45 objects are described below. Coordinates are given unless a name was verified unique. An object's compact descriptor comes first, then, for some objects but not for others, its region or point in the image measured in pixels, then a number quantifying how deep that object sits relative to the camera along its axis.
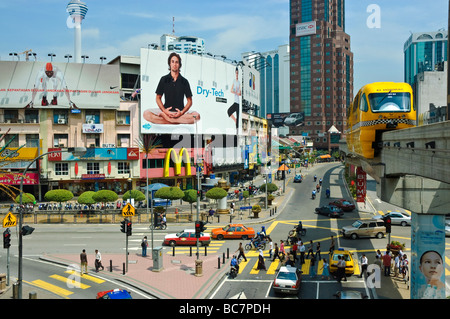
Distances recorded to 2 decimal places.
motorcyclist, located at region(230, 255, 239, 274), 24.03
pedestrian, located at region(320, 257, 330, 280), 23.45
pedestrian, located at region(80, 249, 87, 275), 24.03
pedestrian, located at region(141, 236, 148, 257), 28.72
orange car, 34.53
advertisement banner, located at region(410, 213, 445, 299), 18.16
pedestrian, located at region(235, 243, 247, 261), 27.32
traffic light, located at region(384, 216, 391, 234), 24.86
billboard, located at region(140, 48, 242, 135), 66.50
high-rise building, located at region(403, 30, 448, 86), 88.31
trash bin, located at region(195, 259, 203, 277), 23.73
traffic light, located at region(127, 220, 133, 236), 26.25
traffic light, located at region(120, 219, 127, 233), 26.48
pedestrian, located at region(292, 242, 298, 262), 27.14
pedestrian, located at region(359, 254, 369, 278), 23.45
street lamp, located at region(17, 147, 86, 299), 18.21
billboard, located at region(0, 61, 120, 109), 58.53
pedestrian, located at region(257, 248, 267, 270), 25.70
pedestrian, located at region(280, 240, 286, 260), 28.05
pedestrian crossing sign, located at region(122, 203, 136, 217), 28.01
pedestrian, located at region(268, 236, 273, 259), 28.69
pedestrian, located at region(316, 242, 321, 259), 27.25
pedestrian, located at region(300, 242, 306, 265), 26.66
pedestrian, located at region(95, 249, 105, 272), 24.84
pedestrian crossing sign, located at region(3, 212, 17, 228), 22.58
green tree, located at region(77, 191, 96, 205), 42.19
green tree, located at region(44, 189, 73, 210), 43.72
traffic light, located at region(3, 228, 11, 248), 21.73
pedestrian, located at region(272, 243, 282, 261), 27.86
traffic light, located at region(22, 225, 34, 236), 19.82
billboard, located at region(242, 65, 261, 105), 93.38
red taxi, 32.34
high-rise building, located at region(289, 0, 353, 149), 164.75
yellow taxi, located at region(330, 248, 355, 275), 23.48
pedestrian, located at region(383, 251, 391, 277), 23.59
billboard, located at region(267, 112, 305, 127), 166.12
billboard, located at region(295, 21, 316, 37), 163.50
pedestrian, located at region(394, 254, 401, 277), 23.79
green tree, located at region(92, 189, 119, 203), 43.12
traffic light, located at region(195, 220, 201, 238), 26.61
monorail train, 19.83
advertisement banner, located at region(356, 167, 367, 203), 50.87
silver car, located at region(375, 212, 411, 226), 39.09
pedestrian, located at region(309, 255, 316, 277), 24.11
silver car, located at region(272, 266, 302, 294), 20.48
